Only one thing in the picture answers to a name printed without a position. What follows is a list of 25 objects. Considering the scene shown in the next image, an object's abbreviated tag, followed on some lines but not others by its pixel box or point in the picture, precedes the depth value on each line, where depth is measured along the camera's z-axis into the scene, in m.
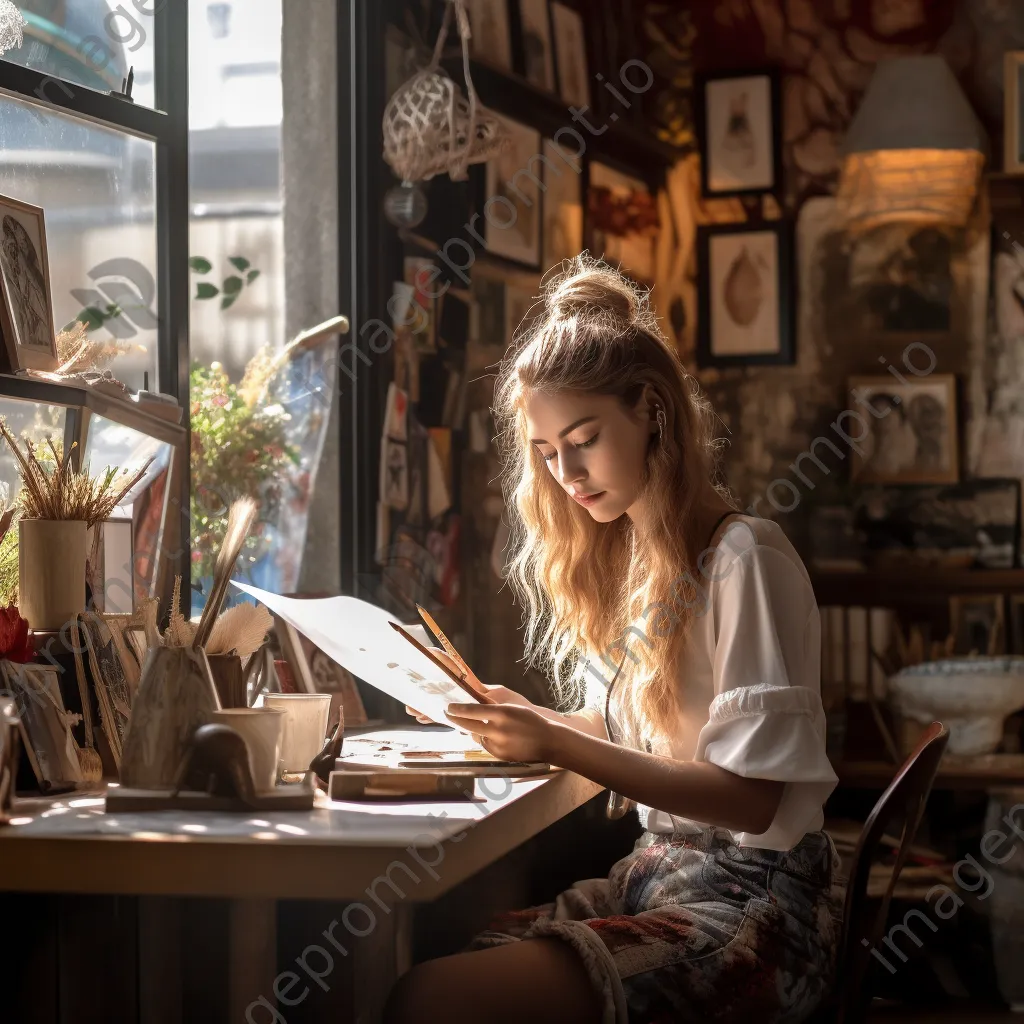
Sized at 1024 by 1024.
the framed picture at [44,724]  1.55
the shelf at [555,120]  3.21
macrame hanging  2.74
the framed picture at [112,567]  1.84
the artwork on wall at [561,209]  3.58
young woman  1.45
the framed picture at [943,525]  3.89
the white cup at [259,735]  1.44
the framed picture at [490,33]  3.20
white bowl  3.58
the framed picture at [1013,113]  3.83
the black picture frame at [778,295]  4.06
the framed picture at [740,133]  4.07
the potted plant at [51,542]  1.74
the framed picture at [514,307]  3.42
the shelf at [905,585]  3.84
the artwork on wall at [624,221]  3.84
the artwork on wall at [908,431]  3.92
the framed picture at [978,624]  3.85
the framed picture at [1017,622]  3.84
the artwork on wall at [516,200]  3.31
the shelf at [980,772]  3.52
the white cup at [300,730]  1.69
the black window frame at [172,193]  2.22
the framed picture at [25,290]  1.76
